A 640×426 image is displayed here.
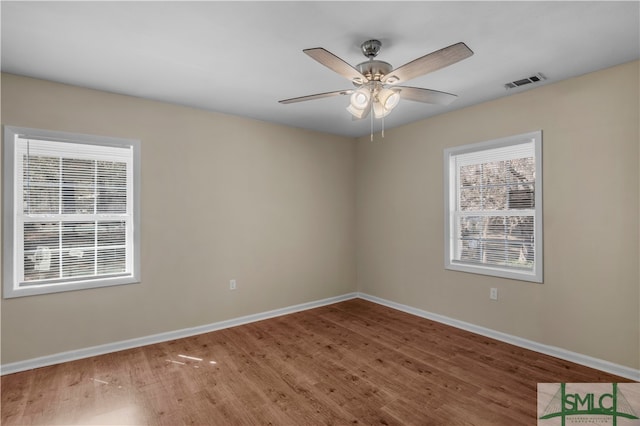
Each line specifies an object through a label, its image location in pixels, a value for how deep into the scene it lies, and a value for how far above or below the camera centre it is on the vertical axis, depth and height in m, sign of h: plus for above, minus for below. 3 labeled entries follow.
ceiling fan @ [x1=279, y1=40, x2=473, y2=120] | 2.04 +0.86
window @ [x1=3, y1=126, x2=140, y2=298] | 2.85 +0.01
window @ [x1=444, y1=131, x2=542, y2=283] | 3.29 +0.09
